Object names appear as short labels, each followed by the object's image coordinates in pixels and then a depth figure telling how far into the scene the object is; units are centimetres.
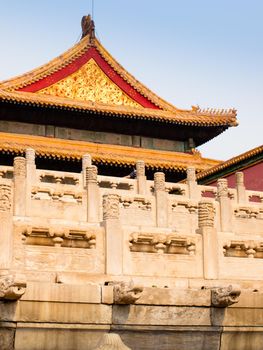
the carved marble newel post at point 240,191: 2239
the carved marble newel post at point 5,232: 1073
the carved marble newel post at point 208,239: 1205
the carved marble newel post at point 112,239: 1133
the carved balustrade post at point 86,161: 2292
